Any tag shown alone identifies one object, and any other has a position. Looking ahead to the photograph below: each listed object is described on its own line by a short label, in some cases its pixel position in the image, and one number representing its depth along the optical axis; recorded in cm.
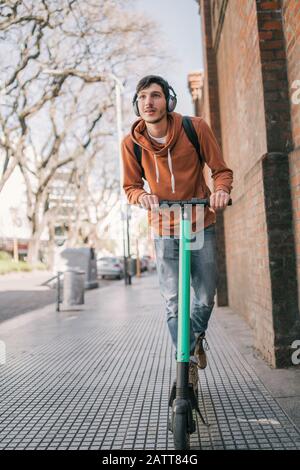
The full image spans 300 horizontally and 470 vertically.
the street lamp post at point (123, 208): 1814
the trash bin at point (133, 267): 3178
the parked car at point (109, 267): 2581
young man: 269
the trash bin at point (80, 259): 1596
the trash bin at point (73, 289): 937
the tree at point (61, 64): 1440
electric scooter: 209
